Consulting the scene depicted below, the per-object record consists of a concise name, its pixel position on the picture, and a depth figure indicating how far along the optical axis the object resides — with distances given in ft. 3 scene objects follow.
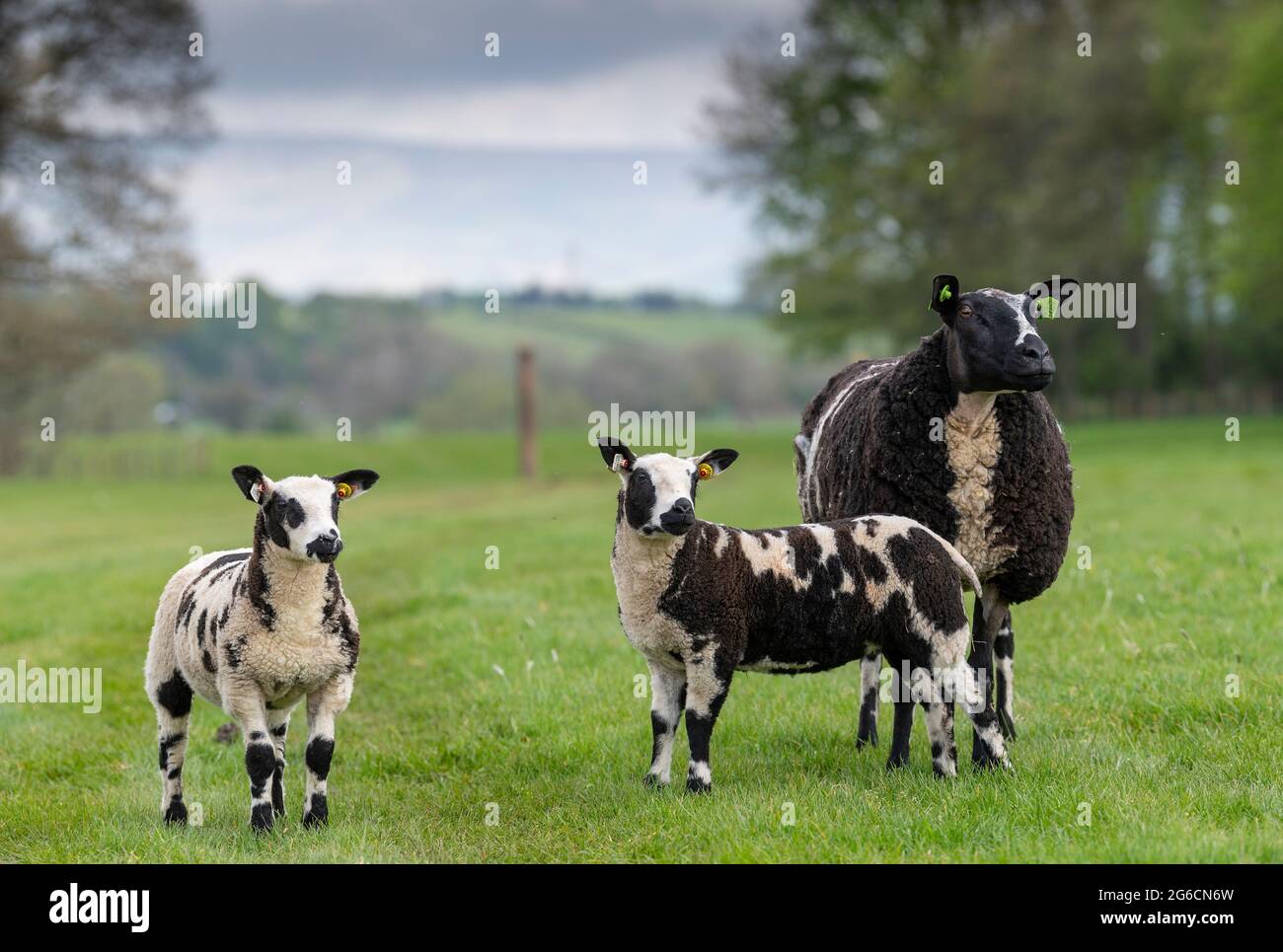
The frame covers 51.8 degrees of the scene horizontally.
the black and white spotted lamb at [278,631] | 23.00
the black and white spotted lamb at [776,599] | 23.86
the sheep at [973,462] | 25.52
